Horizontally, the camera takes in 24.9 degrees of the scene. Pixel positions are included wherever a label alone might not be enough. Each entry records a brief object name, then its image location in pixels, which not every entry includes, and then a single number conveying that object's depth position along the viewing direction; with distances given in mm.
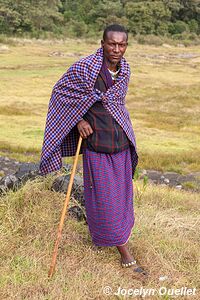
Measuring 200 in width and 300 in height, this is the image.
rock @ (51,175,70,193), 5527
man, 4223
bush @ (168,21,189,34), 72706
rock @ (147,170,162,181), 12880
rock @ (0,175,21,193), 5952
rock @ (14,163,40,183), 6116
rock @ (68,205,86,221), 5301
